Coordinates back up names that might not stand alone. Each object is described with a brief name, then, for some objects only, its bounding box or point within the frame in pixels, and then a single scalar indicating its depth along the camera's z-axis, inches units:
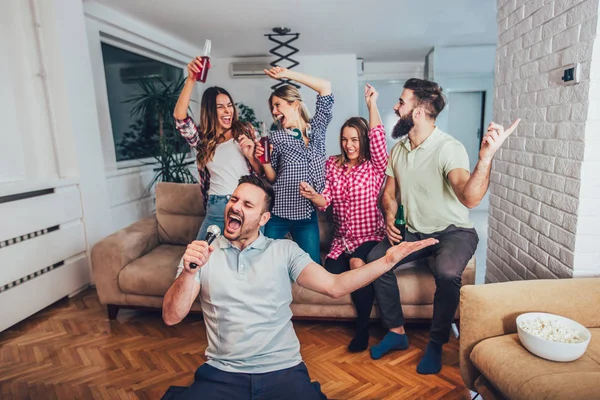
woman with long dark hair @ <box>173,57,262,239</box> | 89.0
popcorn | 53.1
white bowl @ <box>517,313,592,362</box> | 51.1
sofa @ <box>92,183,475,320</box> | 88.7
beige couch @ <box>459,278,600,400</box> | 54.5
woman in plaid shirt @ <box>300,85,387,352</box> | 90.1
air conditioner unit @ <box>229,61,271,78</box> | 237.9
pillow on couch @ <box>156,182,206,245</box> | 111.6
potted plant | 151.2
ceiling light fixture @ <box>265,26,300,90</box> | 177.6
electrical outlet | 65.7
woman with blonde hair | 86.4
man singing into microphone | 51.4
